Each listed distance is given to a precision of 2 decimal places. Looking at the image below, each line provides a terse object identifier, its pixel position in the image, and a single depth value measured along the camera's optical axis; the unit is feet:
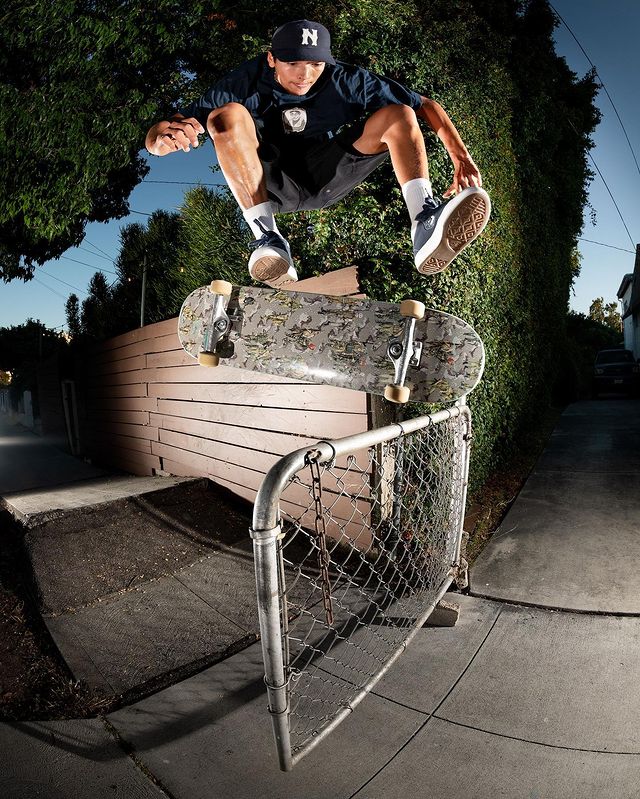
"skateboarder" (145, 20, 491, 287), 6.12
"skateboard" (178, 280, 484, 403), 6.70
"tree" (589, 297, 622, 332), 115.96
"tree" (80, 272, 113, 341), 26.02
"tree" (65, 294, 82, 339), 37.68
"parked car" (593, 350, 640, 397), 39.14
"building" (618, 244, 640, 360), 74.84
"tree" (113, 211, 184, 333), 18.63
